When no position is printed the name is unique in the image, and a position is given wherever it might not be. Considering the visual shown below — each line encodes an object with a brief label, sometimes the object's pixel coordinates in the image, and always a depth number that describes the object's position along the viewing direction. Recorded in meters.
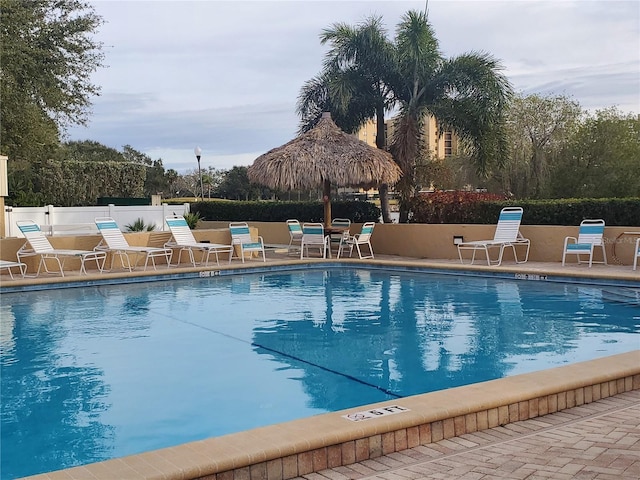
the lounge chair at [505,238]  12.91
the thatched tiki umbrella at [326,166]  15.02
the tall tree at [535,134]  30.42
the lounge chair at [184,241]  13.47
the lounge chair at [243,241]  14.24
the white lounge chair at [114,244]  12.61
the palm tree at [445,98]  16.48
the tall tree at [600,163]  24.72
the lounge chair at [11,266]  11.12
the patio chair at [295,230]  15.63
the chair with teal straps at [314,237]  14.51
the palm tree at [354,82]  17.31
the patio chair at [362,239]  14.52
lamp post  22.67
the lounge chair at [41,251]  11.77
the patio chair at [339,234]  14.82
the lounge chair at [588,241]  12.07
